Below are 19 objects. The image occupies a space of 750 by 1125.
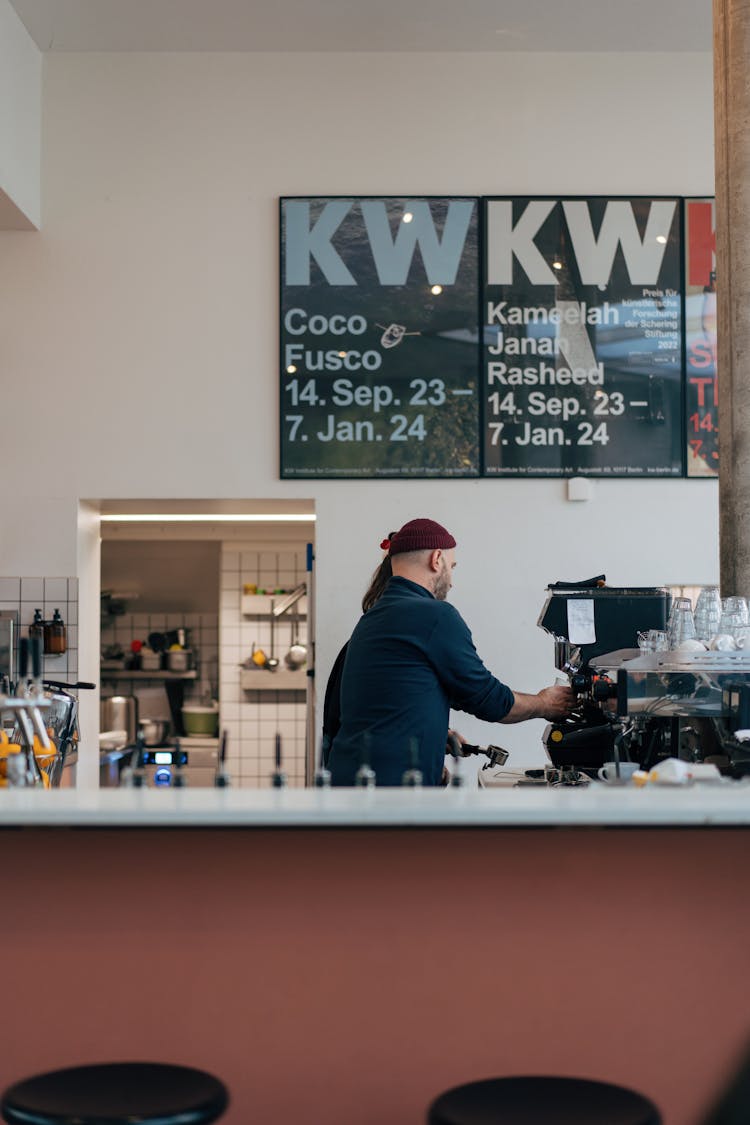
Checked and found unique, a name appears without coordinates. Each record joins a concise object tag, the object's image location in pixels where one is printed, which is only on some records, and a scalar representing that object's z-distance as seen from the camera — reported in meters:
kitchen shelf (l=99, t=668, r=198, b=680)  8.58
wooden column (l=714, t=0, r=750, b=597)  4.03
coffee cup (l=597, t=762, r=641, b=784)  3.02
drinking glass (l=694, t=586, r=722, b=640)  3.45
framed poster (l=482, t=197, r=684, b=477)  5.71
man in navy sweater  3.36
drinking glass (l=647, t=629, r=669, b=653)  3.47
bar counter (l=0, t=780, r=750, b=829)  2.04
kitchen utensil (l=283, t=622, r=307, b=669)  8.16
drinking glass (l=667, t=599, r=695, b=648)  3.43
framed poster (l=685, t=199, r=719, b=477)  5.74
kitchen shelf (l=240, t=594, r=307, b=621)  8.33
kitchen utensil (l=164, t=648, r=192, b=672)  8.70
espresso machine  3.17
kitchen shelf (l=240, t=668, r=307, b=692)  8.20
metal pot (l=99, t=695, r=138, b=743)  8.38
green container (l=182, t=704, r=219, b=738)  8.50
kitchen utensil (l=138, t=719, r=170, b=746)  8.29
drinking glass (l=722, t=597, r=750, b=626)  3.41
